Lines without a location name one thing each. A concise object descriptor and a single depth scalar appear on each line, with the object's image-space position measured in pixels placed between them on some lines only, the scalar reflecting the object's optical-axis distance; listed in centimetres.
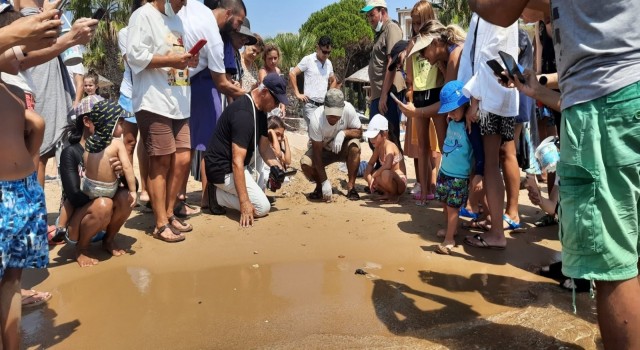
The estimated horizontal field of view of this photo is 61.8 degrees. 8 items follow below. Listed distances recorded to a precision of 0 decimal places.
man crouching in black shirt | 486
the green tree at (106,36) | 2238
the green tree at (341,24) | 3666
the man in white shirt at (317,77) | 823
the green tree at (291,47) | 2580
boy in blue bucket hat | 399
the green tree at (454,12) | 2697
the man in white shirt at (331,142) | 584
